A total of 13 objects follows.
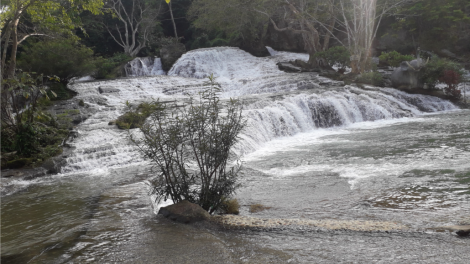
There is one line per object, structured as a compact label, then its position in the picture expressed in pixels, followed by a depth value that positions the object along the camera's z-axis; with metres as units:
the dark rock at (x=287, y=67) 22.72
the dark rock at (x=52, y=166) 8.52
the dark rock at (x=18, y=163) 8.50
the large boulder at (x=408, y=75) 16.05
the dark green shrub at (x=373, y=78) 17.12
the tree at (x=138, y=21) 32.34
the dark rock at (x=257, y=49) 28.75
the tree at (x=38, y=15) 9.18
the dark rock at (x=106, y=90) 17.20
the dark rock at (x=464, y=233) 3.32
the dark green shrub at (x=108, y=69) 23.46
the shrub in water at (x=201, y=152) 4.53
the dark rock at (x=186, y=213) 4.28
